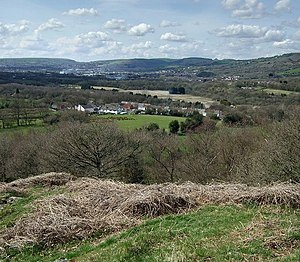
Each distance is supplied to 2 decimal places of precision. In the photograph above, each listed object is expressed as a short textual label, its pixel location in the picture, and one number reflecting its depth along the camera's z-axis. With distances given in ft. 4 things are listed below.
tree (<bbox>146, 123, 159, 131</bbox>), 184.75
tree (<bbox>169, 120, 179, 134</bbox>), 188.55
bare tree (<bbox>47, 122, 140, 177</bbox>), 116.16
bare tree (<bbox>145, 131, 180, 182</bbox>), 137.08
